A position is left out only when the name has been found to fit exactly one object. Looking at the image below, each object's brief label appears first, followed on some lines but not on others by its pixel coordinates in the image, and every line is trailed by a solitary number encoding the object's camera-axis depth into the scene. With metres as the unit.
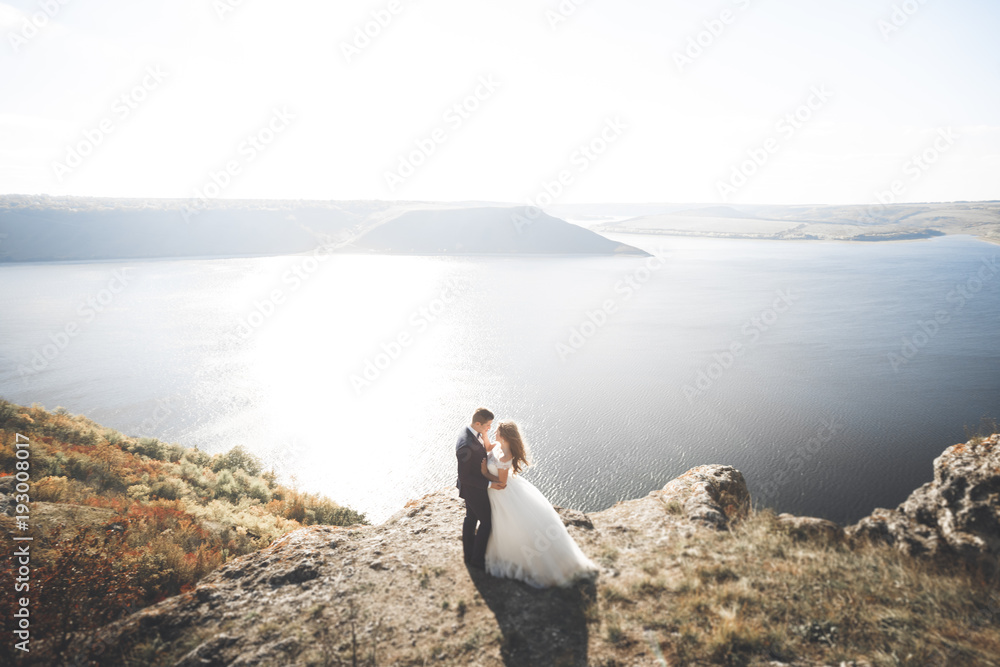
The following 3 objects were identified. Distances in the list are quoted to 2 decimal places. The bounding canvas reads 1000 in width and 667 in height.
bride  5.36
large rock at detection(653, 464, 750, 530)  6.92
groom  5.34
